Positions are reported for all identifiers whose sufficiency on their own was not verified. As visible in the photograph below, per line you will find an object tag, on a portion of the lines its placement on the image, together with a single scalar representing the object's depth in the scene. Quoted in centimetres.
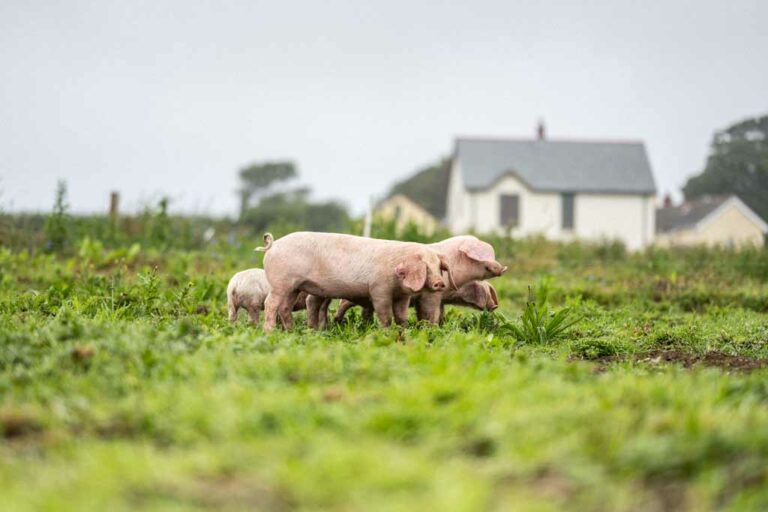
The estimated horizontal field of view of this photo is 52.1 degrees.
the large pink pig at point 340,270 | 599
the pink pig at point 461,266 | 665
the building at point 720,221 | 3716
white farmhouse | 3297
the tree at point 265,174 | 6850
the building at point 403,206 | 4569
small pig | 682
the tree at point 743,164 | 3741
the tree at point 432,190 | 5800
